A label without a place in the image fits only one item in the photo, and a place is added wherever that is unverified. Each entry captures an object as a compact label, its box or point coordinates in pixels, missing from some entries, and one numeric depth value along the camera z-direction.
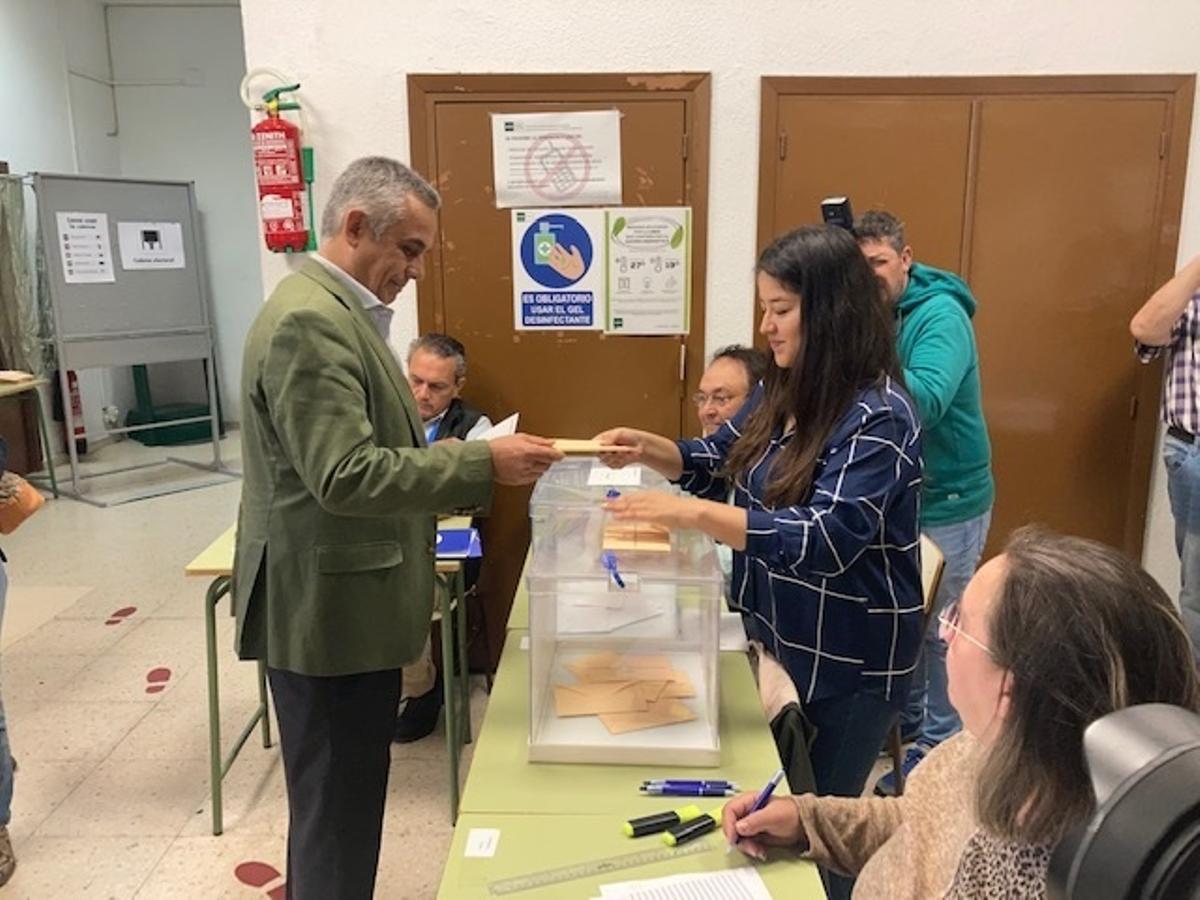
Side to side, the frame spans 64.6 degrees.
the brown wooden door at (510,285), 2.98
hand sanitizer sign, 3.05
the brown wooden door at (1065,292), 2.96
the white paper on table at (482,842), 1.22
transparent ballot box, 1.46
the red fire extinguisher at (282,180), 2.91
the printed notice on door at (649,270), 3.05
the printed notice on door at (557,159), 2.98
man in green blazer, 1.48
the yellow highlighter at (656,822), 1.26
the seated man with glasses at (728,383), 2.69
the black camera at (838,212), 2.31
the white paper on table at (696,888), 1.14
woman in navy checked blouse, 1.49
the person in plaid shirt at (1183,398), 2.61
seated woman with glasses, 0.82
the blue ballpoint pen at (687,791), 1.34
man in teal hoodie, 2.36
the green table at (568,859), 1.16
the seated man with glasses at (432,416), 2.97
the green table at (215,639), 2.42
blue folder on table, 2.53
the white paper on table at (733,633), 1.85
